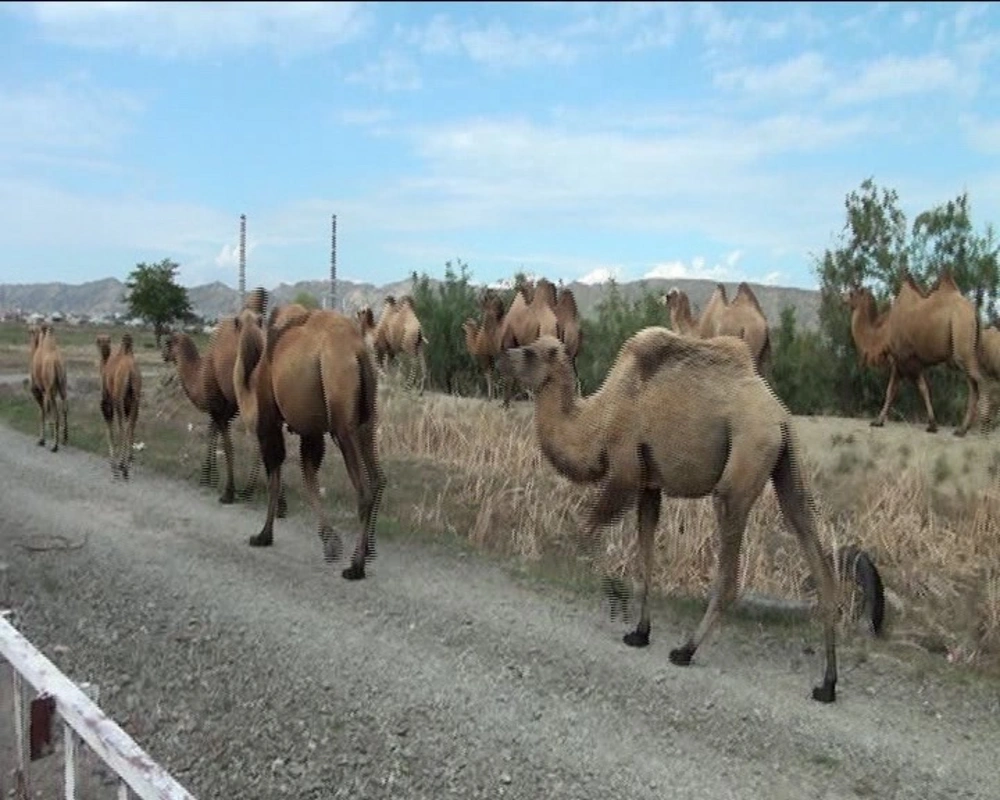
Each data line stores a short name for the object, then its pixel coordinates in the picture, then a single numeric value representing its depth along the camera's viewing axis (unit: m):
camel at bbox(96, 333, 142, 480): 12.43
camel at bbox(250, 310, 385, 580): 7.63
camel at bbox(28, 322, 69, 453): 14.59
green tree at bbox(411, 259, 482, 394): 21.33
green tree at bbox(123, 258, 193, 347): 59.12
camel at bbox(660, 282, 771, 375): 13.45
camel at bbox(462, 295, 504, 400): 17.28
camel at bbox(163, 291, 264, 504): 10.55
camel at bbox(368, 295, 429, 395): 19.61
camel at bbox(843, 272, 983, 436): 12.71
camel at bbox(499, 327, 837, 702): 5.55
